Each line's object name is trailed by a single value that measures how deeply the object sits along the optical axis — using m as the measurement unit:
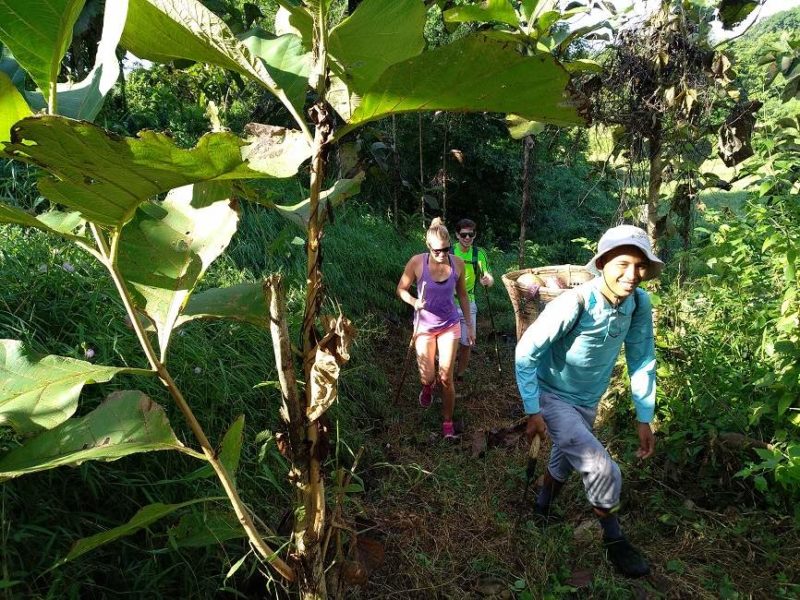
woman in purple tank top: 4.12
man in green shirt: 4.94
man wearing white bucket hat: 2.47
